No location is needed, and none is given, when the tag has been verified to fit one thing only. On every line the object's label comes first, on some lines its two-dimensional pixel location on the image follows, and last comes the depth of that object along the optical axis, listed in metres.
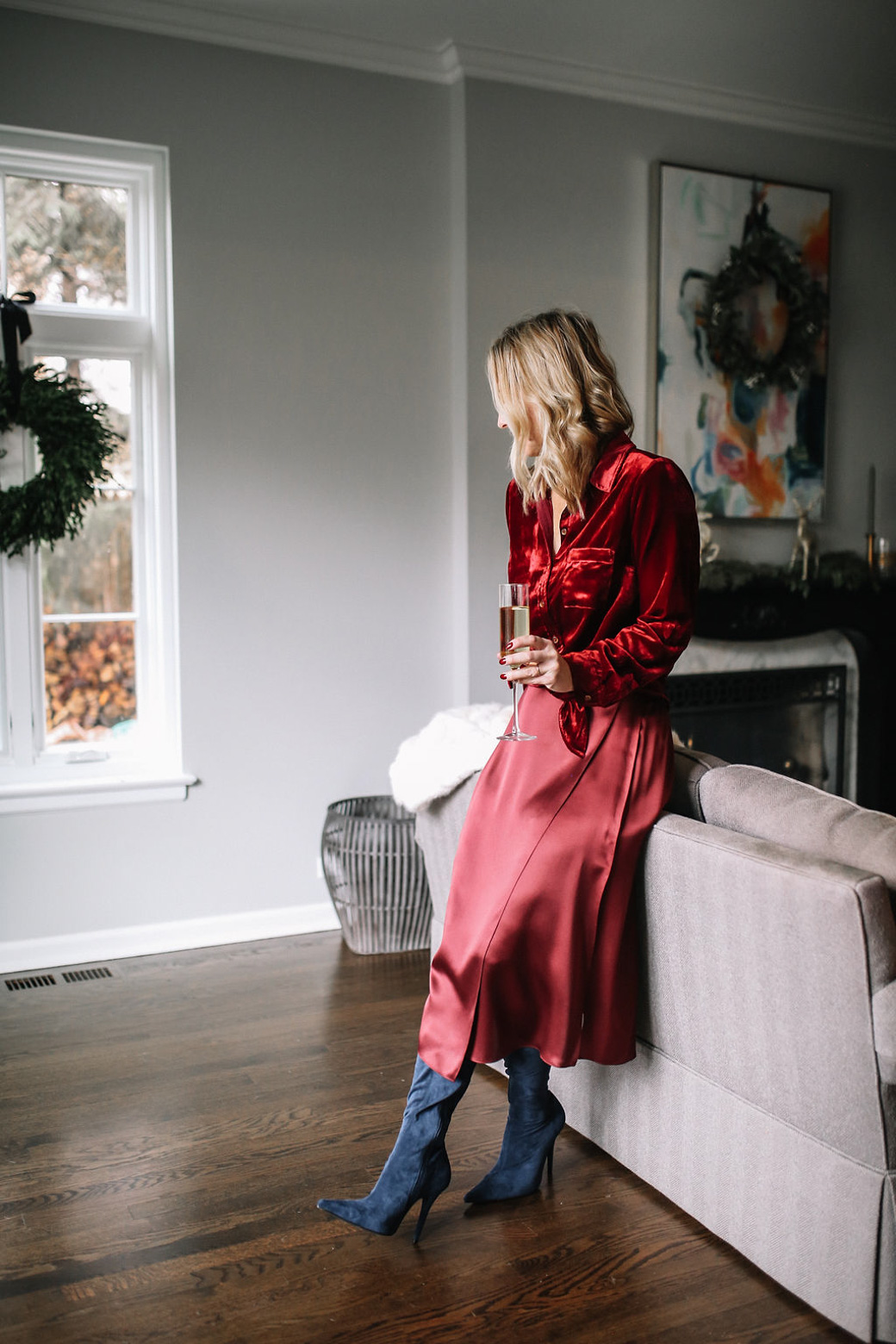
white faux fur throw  2.73
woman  1.99
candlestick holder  4.48
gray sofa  1.67
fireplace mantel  4.20
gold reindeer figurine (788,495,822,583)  4.41
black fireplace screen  4.30
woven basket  3.51
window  3.49
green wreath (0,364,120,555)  3.43
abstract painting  4.18
